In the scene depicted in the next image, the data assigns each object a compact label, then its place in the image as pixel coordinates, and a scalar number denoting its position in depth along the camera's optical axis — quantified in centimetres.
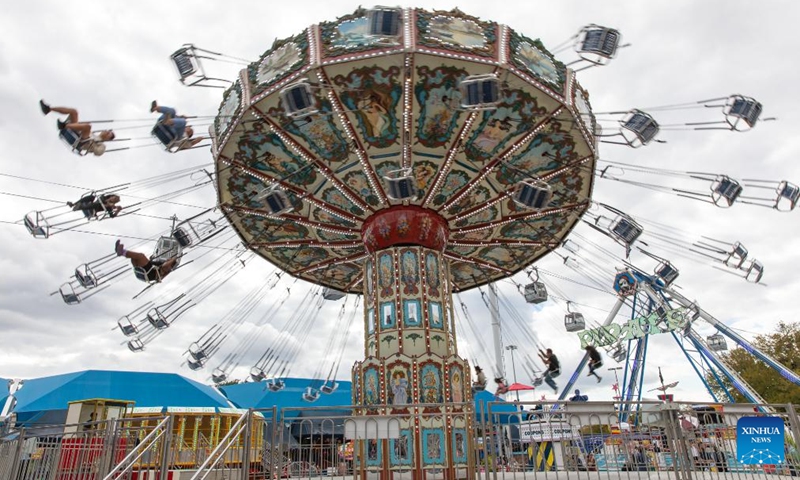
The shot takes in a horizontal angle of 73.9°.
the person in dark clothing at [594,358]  1842
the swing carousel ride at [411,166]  962
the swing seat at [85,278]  1212
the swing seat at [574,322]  1812
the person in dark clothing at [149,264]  1156
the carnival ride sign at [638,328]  2356
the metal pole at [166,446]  527
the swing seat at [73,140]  944
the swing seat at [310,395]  1864
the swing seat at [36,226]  1079
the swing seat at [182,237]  1219
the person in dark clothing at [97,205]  1064
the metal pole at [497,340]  3030
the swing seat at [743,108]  1038
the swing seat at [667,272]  1412
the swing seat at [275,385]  1914
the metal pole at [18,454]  717
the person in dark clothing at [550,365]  1656
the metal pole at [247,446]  623
